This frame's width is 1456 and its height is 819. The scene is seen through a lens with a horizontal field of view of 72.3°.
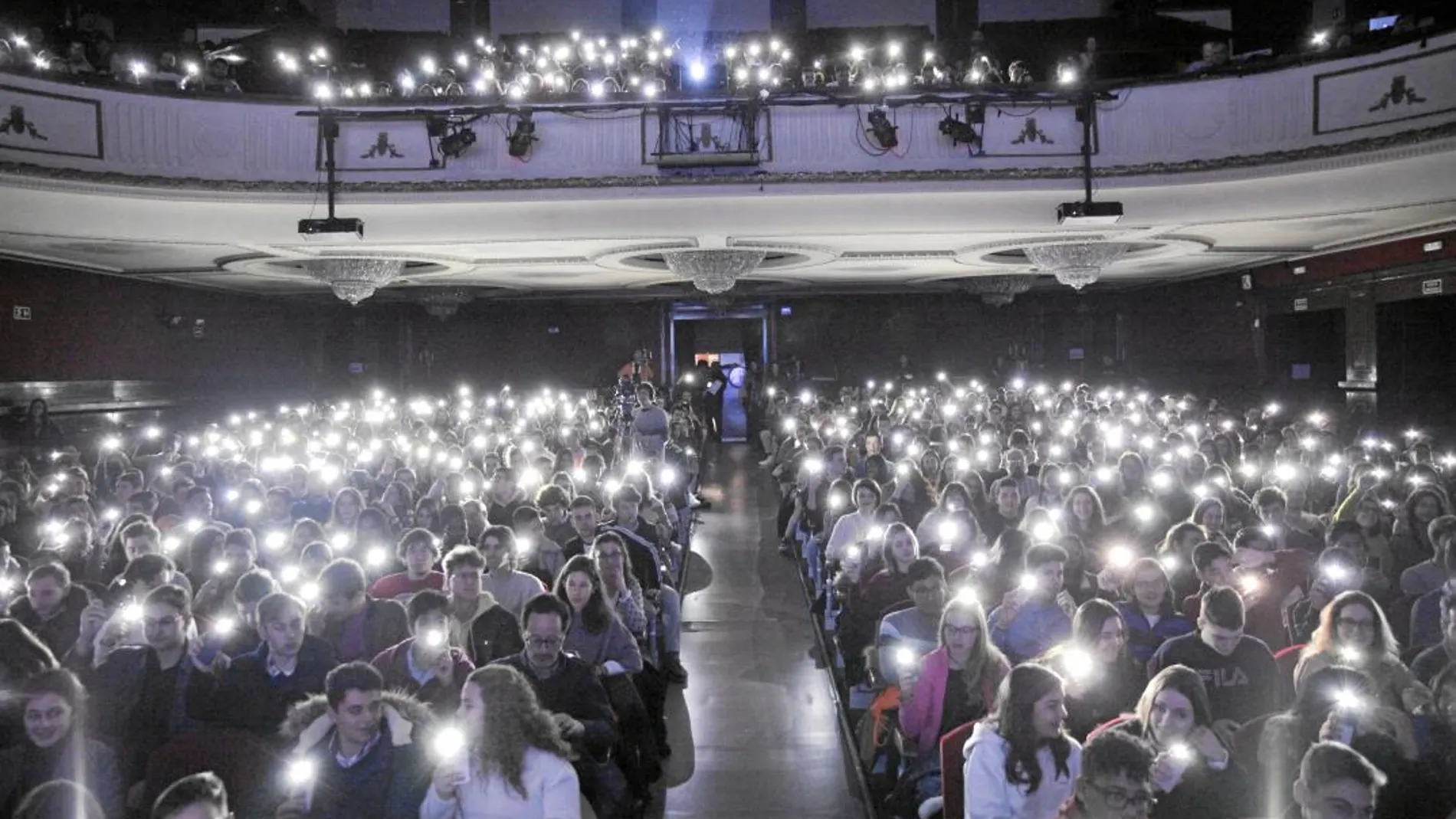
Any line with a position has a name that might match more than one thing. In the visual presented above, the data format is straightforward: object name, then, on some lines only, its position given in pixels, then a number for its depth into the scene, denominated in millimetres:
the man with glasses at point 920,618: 4879
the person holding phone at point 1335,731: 3418
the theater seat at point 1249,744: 3670
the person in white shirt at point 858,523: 7371
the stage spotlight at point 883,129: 9656
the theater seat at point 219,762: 3326
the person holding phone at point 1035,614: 4773
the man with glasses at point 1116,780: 2762
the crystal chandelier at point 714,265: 13484
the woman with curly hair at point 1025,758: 3203
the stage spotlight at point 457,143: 9750
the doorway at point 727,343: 22656
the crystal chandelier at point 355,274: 13398
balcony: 8977
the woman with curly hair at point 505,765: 3191
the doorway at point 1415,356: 13211
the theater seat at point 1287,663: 4406
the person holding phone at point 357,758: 3275
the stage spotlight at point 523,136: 9727
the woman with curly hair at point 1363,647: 3977
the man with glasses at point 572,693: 4074
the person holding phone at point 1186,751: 3328
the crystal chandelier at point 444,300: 20359
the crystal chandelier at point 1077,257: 12922
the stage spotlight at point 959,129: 9664
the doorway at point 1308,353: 16141
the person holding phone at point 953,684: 4055
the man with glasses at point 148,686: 3766
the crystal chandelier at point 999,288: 19031
